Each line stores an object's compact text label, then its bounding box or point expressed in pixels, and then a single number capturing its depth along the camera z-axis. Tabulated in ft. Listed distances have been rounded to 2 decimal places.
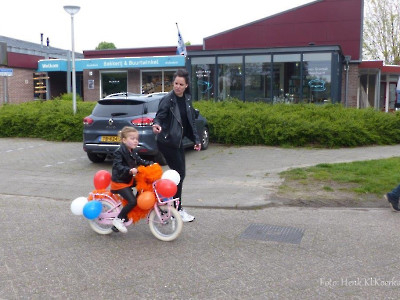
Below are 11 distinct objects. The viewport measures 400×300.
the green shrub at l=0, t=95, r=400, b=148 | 41.83
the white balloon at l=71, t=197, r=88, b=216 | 17.80
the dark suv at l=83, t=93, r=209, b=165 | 32.35
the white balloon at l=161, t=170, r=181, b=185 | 17.33
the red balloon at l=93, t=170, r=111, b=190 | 18.28
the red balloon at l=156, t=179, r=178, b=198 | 16.85
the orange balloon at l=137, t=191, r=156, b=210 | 16.83
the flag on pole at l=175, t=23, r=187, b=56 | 76.94
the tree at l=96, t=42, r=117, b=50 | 294.87
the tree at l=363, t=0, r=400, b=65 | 113.91
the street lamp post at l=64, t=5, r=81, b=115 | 49.70
